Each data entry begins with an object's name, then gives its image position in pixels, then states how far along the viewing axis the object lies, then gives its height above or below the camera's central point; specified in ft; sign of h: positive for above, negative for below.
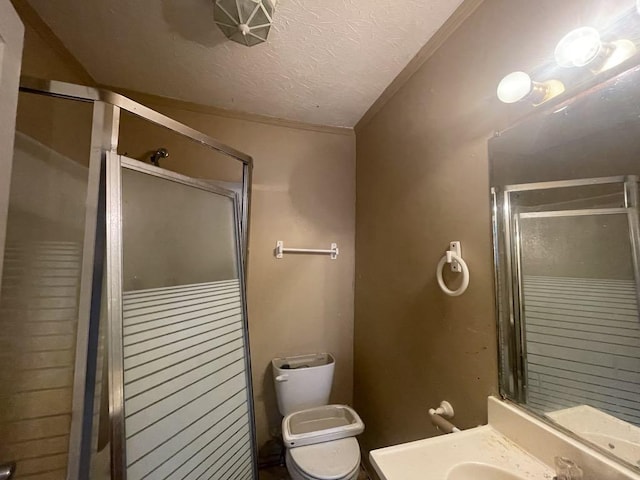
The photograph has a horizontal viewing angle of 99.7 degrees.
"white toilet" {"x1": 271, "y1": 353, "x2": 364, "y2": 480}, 4.50 -3.24
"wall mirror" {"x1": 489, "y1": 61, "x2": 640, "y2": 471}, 2.22 +0.02
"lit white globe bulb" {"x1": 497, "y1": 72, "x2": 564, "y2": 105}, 2.73 +1.79
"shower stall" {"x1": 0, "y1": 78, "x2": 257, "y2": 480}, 2.86 -0.62
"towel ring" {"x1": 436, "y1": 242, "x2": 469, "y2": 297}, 3.49 -0.07
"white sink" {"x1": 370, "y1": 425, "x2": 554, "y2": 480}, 2.48 -1.93
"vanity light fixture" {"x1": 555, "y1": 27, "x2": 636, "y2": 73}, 2.25 +1.82
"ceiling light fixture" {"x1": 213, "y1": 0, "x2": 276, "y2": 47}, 3.56 +3.36
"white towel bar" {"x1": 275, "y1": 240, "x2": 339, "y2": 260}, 6.72 +0.30
